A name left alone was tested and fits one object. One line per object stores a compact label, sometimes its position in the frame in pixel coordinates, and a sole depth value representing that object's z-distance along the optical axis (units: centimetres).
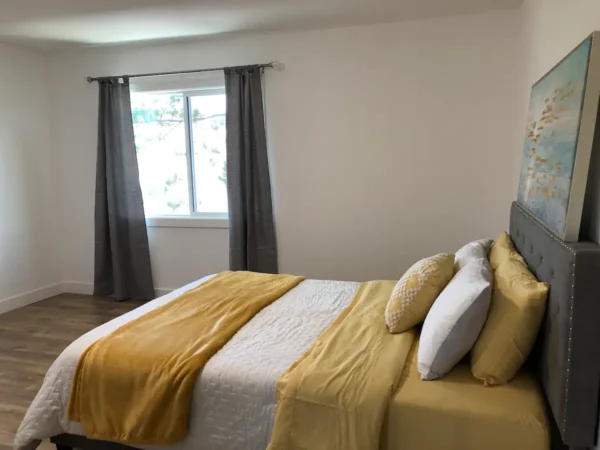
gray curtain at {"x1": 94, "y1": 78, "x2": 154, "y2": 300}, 460
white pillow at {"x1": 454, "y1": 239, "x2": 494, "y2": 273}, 231
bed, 144
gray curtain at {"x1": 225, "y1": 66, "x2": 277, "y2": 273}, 420
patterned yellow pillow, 215
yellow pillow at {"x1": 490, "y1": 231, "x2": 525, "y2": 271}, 220
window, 461
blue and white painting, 164
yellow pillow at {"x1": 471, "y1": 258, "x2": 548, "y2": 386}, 168
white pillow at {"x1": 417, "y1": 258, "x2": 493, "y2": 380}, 177
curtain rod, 417
